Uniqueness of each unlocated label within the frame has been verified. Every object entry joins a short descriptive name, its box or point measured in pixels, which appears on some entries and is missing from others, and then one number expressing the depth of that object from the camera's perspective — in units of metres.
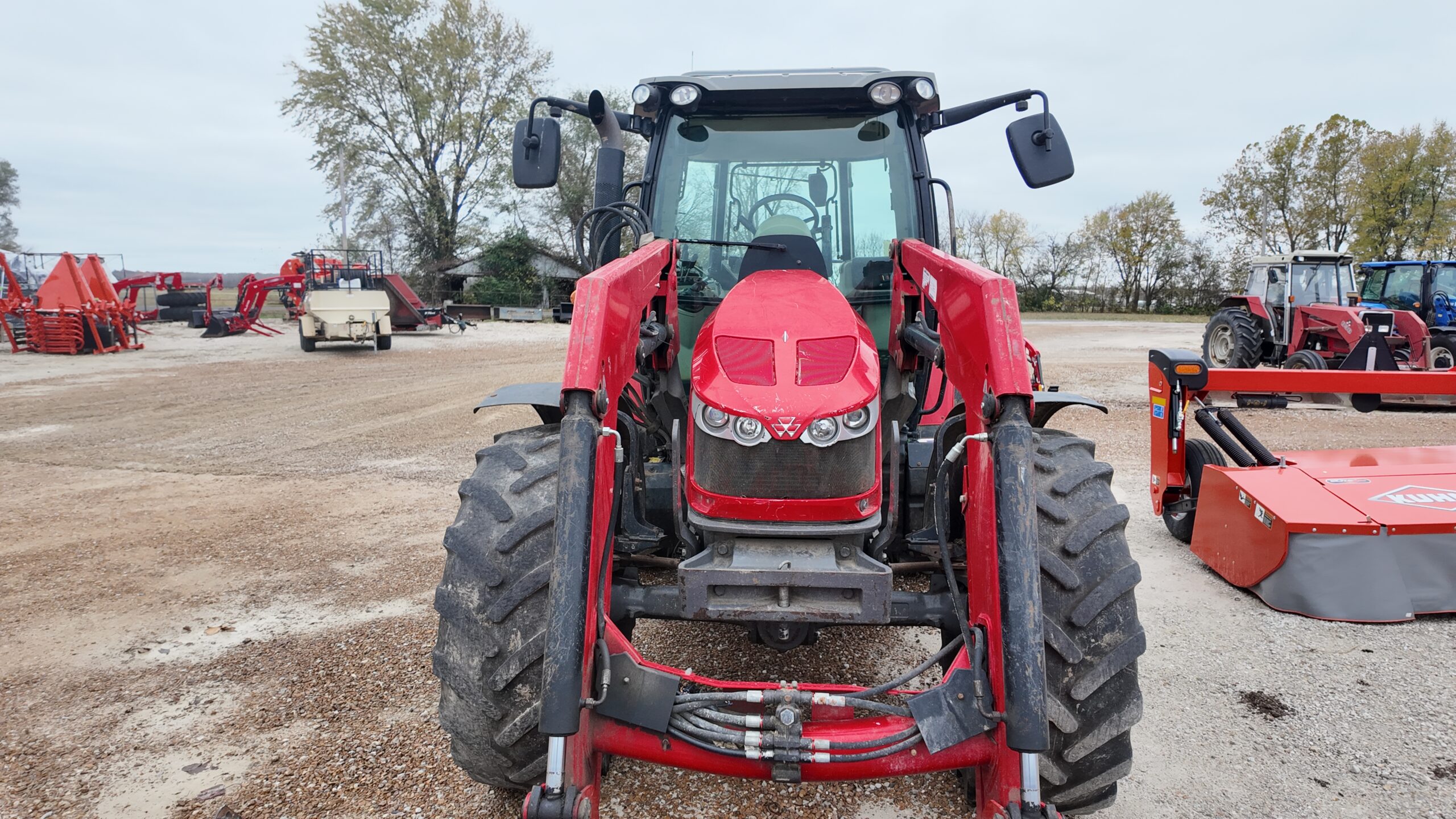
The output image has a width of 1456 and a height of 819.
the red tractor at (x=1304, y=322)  12.64
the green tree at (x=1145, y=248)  40.19
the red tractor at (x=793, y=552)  1.97
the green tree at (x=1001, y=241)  46.25
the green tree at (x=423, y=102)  32.06
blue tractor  13.79
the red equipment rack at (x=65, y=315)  16.61
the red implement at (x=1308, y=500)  3.79
